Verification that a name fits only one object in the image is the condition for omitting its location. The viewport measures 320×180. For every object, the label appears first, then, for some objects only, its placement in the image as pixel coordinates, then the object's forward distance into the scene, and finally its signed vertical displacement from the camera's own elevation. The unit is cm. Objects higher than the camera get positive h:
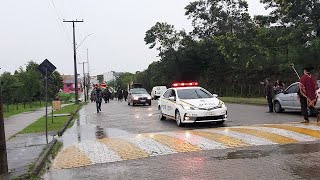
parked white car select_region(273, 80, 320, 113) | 1372 -54
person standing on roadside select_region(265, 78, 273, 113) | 1528 -22
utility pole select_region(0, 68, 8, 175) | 579 -107
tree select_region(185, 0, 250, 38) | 4133 +975
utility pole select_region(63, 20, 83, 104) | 3492 +380
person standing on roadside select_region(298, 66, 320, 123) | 1029 -11
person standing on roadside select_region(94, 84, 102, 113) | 1973 -25
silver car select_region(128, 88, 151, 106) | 2556 -54
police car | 1118 -58
